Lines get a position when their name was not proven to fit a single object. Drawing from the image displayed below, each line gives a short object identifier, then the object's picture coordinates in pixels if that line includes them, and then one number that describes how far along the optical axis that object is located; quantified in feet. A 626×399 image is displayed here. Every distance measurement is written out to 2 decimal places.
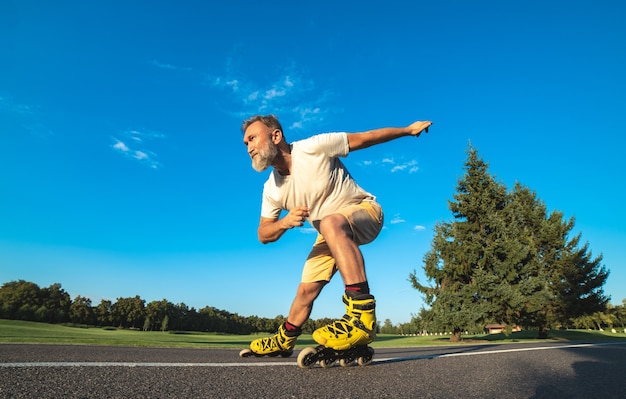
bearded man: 8.49
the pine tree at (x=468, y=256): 49.90
